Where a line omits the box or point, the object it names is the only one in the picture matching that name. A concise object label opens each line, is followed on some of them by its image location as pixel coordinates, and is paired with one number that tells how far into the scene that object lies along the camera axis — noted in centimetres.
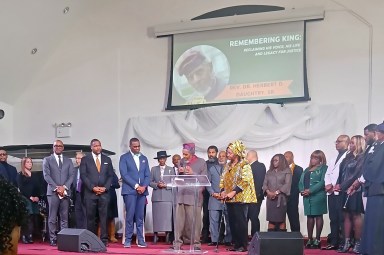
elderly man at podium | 566
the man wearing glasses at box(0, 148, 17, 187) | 722
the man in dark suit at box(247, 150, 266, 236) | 668
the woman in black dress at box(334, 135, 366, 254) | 577
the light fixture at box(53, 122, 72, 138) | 972
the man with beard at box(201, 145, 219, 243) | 715
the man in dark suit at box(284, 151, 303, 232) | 684
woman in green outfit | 637
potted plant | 254
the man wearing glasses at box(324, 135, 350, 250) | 617
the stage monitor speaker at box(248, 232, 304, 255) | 463
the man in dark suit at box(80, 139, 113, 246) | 642
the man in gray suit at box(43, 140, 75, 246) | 670
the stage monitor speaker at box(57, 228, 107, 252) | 570
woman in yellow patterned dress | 557
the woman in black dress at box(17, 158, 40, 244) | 720
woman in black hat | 711
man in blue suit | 646
